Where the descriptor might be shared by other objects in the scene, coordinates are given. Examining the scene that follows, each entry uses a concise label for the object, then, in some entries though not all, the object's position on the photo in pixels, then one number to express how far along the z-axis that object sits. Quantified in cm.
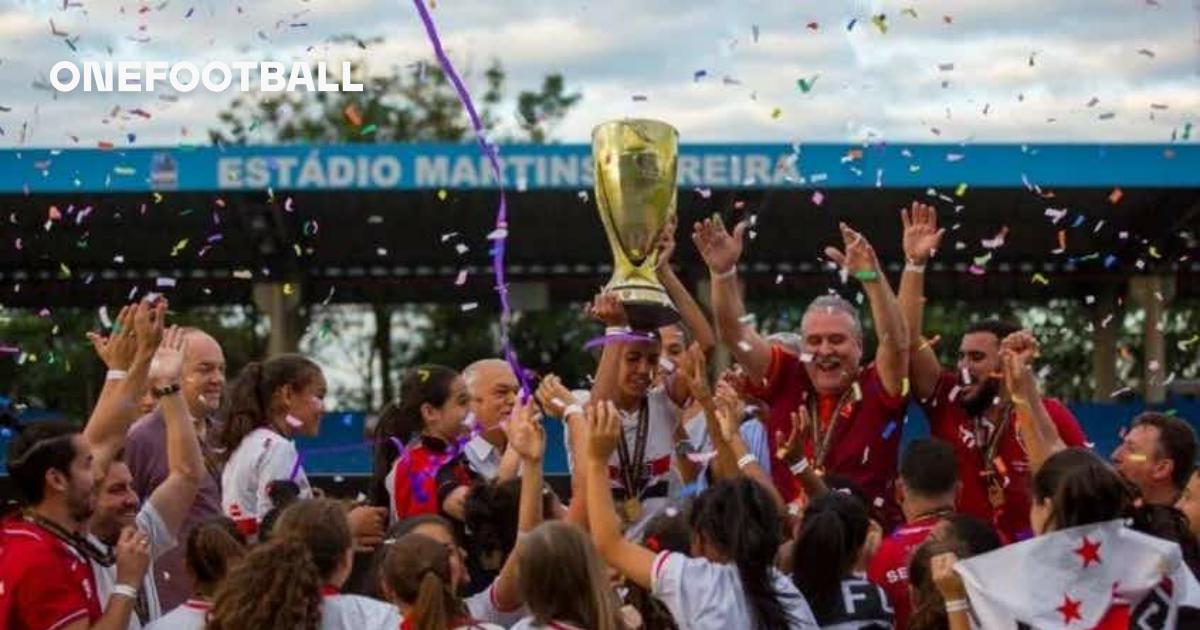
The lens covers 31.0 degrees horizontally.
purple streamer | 823
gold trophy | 848
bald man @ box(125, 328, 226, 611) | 797
